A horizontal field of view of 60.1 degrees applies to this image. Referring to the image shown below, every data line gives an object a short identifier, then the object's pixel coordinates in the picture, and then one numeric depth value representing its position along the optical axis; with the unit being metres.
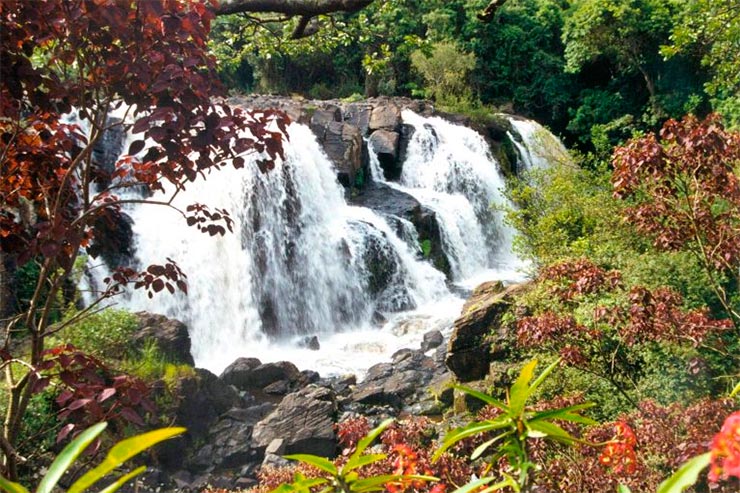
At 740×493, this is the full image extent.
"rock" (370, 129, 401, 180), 17.39
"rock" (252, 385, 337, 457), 7.25
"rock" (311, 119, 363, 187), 15.49
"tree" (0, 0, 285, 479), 2.34
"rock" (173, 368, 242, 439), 7.66
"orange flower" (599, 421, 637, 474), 1.73
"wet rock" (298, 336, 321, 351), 11.33
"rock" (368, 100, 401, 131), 18.08
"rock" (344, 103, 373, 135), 18.20
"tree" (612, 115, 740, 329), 4.06
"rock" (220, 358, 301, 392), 9.32
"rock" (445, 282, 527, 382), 7.78
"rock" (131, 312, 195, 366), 8.27
